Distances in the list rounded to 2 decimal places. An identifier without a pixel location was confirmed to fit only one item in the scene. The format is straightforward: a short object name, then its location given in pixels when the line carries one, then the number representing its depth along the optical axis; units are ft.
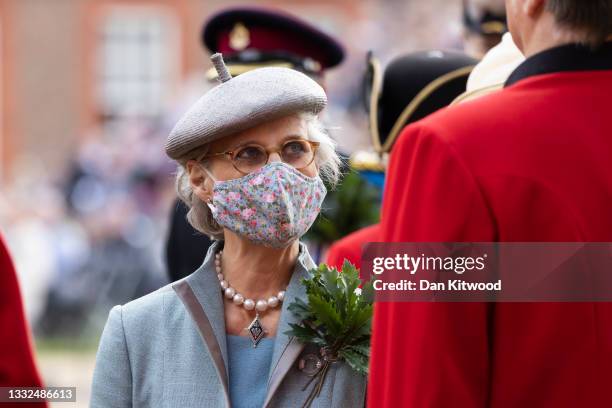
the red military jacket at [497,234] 14.57
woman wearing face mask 19.63
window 153.28
